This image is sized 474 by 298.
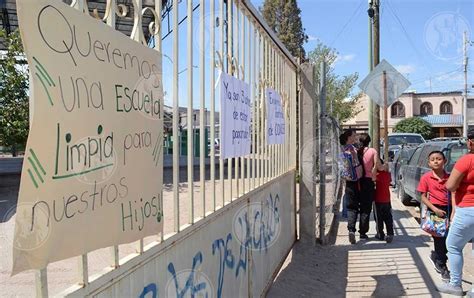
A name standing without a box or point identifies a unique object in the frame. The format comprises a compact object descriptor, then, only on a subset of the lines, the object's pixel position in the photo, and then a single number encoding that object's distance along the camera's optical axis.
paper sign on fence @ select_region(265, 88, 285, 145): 4.84
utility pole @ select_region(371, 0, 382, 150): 13.25
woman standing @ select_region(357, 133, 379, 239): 7.38
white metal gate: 2.00
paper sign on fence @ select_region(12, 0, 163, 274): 1.36
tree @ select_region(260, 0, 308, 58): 25.78
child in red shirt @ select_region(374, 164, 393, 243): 7.42
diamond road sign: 7.88
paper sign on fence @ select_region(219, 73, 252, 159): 3.25
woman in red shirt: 4.65
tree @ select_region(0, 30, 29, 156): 10.39
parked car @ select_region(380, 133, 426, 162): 18.78
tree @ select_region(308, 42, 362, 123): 25.37
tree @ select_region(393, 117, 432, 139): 47.78
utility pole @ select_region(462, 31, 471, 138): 41.55
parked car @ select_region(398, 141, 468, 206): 9.12
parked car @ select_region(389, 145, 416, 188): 12.66
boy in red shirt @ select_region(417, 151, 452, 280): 5.48
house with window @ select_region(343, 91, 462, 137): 54.75
